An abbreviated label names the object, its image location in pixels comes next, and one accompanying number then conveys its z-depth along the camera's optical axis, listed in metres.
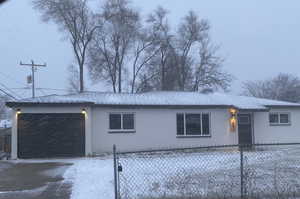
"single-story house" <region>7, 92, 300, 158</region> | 20.92
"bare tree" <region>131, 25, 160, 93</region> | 44.41
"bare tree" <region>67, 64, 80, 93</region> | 45.34
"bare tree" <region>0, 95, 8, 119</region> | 62.78
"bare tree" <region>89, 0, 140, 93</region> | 41.78
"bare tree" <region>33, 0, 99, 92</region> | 39.62
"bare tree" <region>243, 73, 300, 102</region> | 65.71
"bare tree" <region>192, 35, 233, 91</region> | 44.94
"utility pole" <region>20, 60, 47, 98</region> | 45.42
